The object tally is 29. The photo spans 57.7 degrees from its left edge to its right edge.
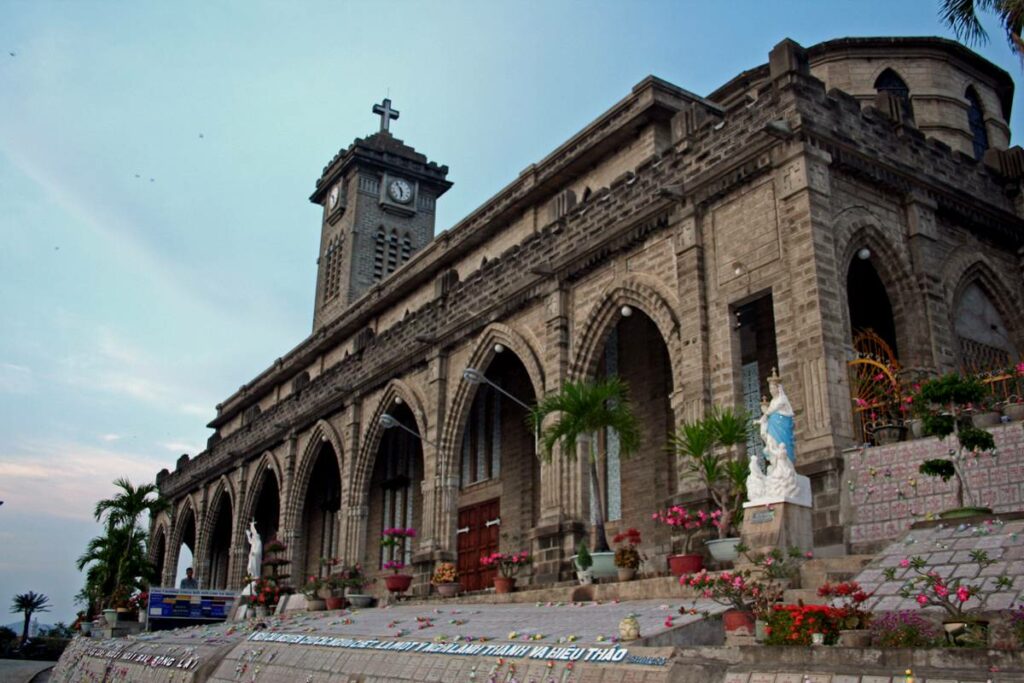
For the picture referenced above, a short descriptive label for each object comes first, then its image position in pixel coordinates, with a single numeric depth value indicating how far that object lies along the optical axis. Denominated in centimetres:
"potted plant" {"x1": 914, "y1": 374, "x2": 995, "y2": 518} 1048
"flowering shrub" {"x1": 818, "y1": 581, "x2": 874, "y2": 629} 768
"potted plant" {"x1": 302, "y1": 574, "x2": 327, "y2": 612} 2300
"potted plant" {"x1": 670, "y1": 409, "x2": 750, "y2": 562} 1334
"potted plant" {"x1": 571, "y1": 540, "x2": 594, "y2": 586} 1524
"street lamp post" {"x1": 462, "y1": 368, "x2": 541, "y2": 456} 1988
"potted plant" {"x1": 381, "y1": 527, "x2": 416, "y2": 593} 2111
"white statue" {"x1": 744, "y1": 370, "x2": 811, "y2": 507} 1177
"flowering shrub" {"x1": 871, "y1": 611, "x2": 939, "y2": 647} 705
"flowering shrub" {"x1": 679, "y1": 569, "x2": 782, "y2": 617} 907
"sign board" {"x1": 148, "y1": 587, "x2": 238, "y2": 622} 2658
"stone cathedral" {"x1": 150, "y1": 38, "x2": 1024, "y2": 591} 1508
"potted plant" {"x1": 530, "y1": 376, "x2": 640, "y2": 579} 1580
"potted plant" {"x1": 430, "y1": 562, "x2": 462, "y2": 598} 1956
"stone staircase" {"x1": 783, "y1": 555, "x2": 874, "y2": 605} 976
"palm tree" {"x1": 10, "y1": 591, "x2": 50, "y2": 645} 5659
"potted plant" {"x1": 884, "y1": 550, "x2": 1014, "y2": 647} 686
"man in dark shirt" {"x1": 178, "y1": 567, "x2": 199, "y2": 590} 3759
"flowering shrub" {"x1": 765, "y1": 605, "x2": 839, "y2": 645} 761
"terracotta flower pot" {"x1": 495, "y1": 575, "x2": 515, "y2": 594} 1759
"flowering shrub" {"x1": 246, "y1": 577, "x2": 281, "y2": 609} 2525
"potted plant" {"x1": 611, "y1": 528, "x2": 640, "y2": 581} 1472
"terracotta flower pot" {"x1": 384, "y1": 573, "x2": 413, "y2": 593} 2108
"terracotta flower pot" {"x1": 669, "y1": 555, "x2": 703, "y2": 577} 1320
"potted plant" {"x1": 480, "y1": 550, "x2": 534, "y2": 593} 1764
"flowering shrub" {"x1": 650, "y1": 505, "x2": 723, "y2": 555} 1366
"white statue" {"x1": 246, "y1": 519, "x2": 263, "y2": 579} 2931
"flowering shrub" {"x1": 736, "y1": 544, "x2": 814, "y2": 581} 980
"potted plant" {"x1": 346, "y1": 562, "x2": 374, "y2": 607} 2233
